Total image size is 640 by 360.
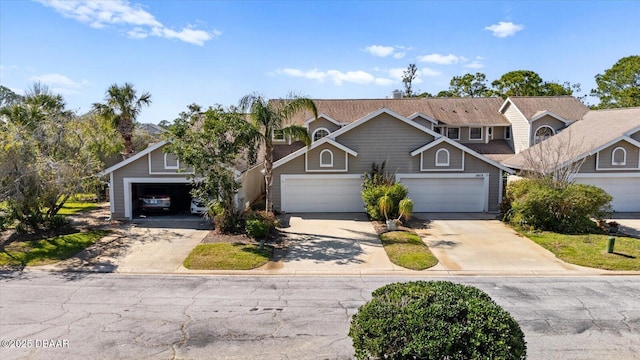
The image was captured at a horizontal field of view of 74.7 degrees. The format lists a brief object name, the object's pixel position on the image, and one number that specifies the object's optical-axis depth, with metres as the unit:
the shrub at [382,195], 19.67
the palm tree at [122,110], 25.06
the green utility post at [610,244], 14.65
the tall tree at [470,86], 54.84
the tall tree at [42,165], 15.59
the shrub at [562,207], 17.86
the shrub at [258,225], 16.34
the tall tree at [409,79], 59.03
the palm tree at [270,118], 17.44
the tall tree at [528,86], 49.22
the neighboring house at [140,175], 19.94
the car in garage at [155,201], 21.33
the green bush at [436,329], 5.53
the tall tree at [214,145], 15.98
